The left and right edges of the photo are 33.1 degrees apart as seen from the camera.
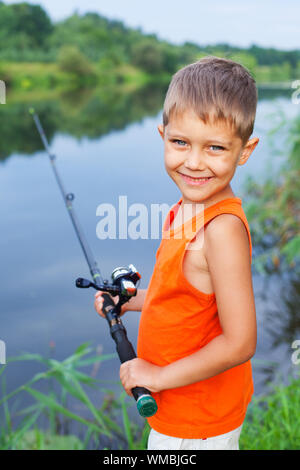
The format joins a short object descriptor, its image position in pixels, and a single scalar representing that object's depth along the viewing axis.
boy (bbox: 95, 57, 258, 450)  1.01
